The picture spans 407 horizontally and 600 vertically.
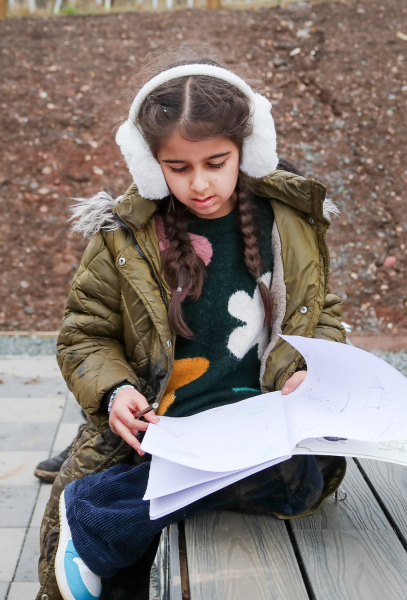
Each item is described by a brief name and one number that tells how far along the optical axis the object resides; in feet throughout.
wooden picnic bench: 4.07
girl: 5.11
